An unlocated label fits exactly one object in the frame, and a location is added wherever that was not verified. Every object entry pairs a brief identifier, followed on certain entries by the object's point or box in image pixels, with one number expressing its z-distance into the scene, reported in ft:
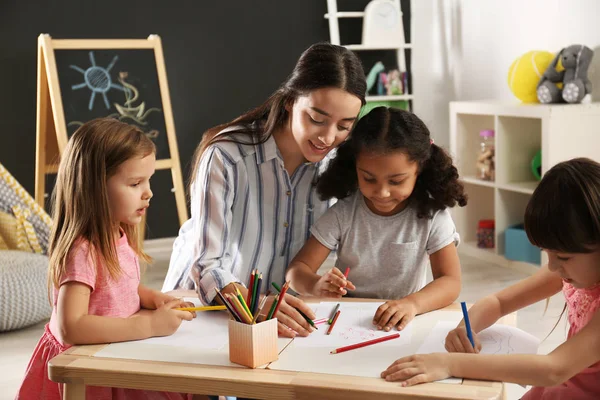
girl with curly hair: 8.02
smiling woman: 8.14
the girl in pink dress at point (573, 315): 6.49
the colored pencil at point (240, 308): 6.68
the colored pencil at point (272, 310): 6.77
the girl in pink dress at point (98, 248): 7.10
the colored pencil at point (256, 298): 6.74
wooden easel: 14.67
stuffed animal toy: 14.09
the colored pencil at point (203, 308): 7.23
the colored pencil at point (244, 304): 6.72
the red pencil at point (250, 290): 6.75
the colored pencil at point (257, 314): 6.69
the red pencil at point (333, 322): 7.20
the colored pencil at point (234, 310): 6.70
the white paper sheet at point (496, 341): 6.94
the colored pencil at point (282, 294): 6.80
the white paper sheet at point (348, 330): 7.02
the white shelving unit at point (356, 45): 17.66
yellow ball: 15.00
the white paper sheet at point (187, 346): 6.79
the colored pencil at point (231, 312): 6.73
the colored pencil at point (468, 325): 6.89
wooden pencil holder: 6.62
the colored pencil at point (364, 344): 6.86
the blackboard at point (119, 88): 15.61
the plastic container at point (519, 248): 14.87
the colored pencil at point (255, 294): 6.73
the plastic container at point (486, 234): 16.41
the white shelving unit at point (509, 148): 14.05
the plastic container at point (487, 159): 16.02
